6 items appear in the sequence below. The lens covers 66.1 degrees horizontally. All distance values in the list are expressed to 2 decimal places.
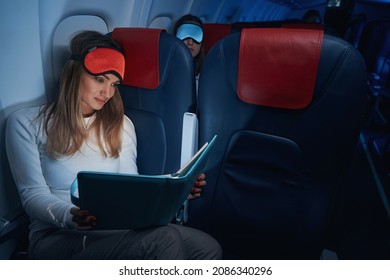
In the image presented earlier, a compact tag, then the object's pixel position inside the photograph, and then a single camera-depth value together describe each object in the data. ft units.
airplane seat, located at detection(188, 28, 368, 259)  3.10
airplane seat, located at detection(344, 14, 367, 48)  15.31
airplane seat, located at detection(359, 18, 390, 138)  11.51
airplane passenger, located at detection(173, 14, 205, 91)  7.79
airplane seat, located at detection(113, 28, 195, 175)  3.98
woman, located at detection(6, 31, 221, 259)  3.47
